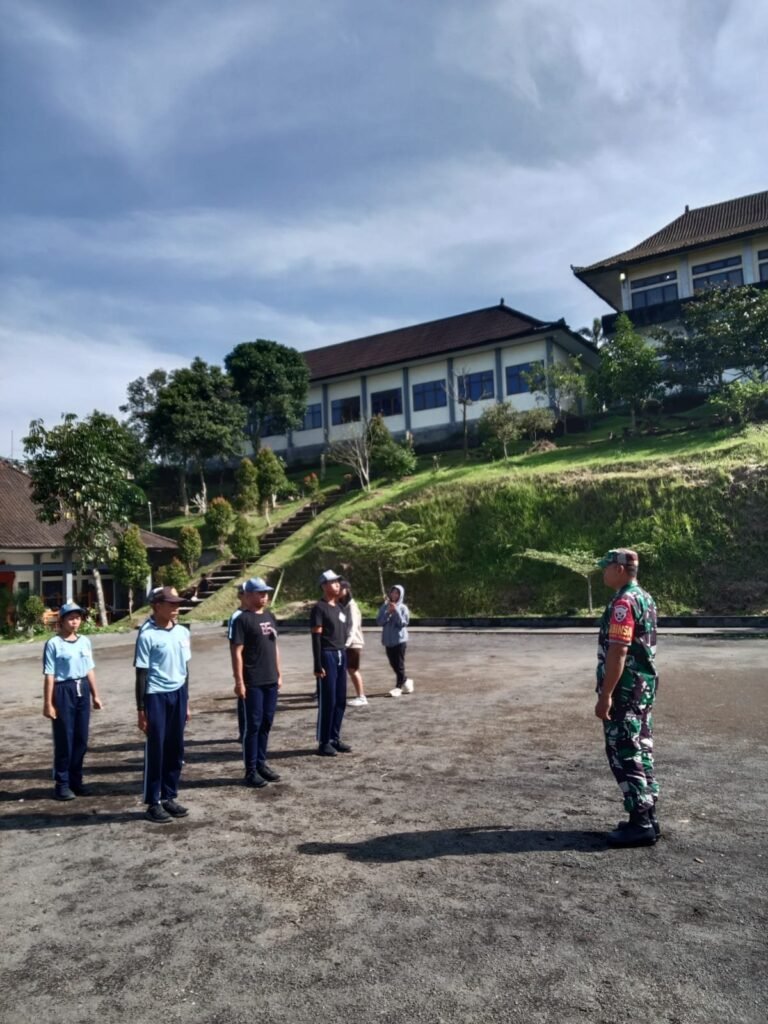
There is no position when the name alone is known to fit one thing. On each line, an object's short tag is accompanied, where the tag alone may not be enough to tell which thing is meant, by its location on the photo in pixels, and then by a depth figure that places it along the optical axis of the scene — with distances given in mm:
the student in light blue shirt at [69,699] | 6141
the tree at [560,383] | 29953
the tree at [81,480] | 22297
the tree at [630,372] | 27922
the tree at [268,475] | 34812
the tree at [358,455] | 33312
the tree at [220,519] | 30188
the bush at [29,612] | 21828
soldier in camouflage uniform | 4562
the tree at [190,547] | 29156
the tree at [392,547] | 24875
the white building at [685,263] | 33406
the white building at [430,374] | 35406
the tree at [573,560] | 20328
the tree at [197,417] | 35250
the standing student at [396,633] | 10305
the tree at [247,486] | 34000
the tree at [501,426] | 30500
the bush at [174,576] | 27497
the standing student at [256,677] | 6293
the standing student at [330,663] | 7238
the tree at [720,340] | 26578
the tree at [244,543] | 28812
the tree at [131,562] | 25234
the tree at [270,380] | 38312
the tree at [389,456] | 32344
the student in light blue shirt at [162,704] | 5484
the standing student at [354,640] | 8758
